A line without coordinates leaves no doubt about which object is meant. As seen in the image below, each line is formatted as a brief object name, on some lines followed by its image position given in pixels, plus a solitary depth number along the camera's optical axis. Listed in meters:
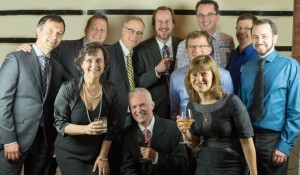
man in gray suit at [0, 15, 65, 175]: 2.66
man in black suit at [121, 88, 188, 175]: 2.67
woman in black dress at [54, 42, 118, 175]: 2.66
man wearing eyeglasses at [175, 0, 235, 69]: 3.22
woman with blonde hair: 2.25
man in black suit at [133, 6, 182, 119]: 3.29
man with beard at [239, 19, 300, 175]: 2.63
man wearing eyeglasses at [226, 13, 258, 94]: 3.12
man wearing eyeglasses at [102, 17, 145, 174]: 3.14
